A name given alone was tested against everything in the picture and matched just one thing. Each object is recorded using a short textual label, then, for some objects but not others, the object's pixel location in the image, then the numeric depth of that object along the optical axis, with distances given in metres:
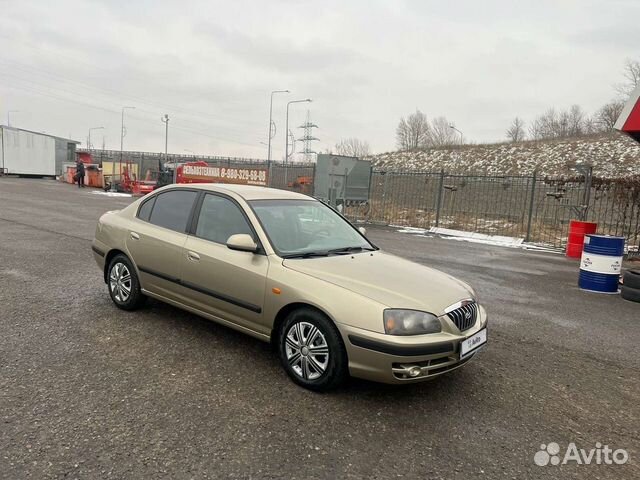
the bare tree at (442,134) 69.25
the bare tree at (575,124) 56.88
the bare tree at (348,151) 72.31
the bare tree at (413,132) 71.10
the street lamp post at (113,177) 27.16
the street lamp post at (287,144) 47.83
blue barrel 8.05
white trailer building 35.41
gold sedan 3.39
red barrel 12.12
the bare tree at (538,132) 63.69
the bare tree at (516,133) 66.69
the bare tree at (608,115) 49.06
